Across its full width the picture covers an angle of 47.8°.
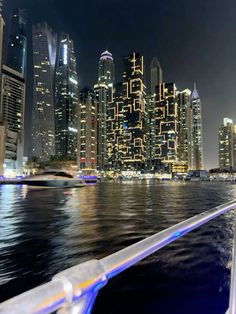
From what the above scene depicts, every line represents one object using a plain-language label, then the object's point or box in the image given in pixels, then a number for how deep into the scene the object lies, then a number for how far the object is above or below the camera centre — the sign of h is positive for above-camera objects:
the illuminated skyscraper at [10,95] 189.38 +58.73
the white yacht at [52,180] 71.81 -1.07
